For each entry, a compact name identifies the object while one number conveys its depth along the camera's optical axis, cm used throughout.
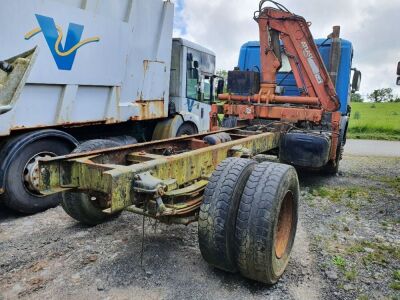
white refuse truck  448
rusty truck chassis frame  265
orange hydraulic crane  630
